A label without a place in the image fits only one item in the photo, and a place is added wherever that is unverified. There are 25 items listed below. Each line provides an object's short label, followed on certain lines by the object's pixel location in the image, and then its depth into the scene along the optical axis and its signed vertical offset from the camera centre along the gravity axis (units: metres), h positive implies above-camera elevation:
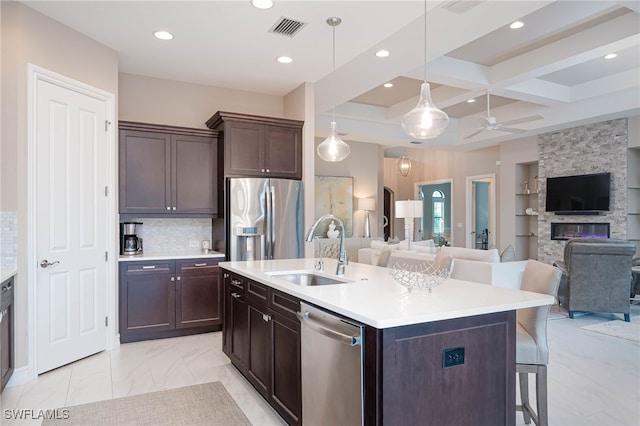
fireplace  7.02 -0.32
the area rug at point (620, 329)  4.47 -1.34
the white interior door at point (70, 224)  3.42 -0.10
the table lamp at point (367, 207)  9.79 +0.14
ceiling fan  5.74 +1.30
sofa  4.85 -0.66
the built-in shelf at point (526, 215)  8.69 -0.05
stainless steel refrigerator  4.64 -0.07
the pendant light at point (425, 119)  2.82 +0.65
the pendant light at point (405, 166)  10.49 +1.20
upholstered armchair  4.94 -0.77
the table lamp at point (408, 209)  7.88 +0.07
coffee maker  4.65 -0.30
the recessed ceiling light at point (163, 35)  3.79 +1.67
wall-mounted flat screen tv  6.91 +0.34
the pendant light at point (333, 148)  3.76 +0.59
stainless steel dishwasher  1.84 -0.76
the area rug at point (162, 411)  2.64 -1.35
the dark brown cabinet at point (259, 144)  4.71 +0.82
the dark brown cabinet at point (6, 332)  2.83 -0.86
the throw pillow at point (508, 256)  5.39 -0.58
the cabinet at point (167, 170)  4.50 +0.49
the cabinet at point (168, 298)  4.30 -0.93
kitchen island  1.74 -0.62
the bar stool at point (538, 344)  2.26 -0.73
